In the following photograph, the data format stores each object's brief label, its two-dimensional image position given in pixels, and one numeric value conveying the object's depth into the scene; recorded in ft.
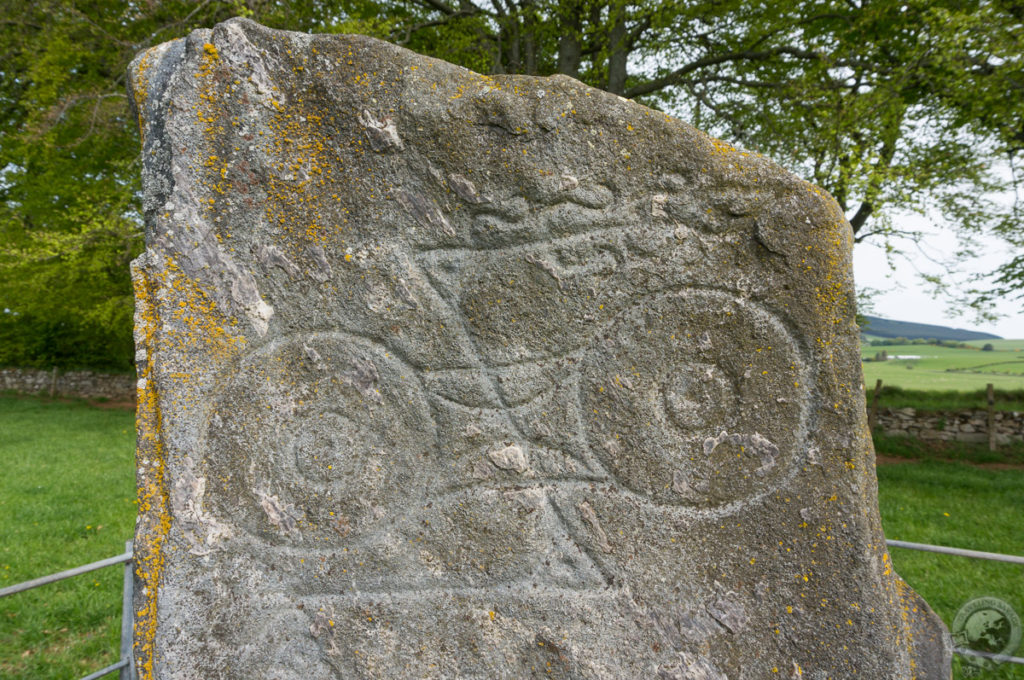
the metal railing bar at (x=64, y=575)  7.96
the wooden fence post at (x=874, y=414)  36.86
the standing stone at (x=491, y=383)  7.20
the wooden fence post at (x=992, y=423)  33.91
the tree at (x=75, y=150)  25.85
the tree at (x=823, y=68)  21.59
